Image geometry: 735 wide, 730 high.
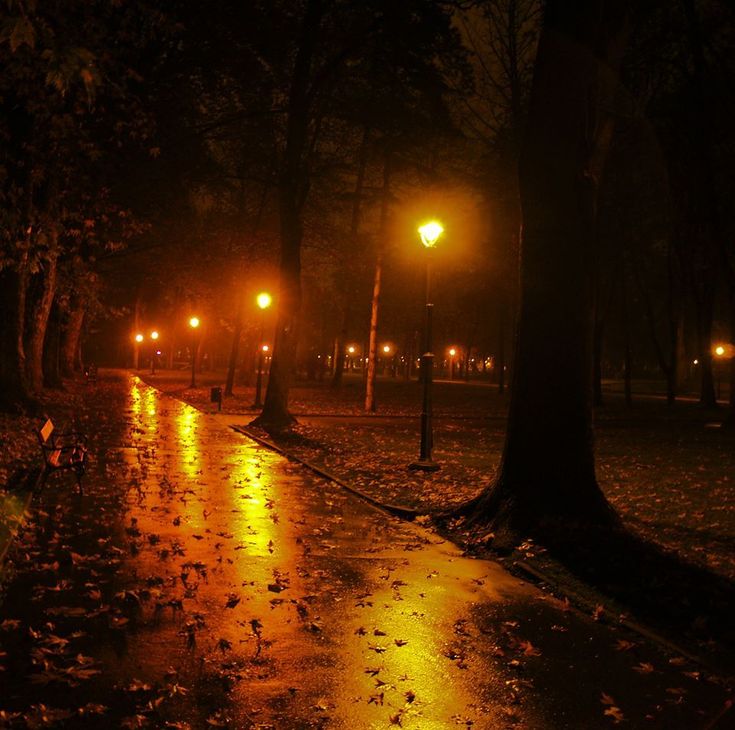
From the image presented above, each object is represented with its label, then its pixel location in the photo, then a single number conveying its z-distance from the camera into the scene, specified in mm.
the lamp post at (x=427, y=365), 13492
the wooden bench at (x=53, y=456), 10430
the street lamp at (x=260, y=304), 29506
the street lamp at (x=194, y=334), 41666
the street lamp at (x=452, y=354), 85562
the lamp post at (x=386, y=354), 100069
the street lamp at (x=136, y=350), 63875
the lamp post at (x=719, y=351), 57928
